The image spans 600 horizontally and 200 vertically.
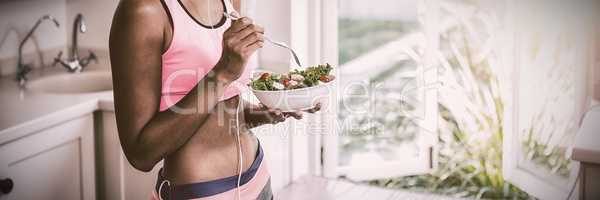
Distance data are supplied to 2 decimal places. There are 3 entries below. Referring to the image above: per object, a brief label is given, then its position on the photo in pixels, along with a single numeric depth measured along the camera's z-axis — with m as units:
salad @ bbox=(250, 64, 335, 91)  1.42
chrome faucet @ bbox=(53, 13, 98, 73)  2.30
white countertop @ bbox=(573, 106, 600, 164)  1.79
